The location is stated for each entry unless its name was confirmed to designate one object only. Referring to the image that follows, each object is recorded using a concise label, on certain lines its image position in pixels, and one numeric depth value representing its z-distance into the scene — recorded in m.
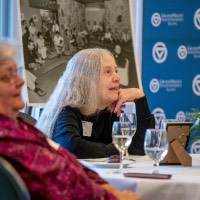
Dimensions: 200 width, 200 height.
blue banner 9.31
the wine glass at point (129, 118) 4.55
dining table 3.25
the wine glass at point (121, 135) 3.73
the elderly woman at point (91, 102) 5.11
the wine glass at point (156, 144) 3.46
